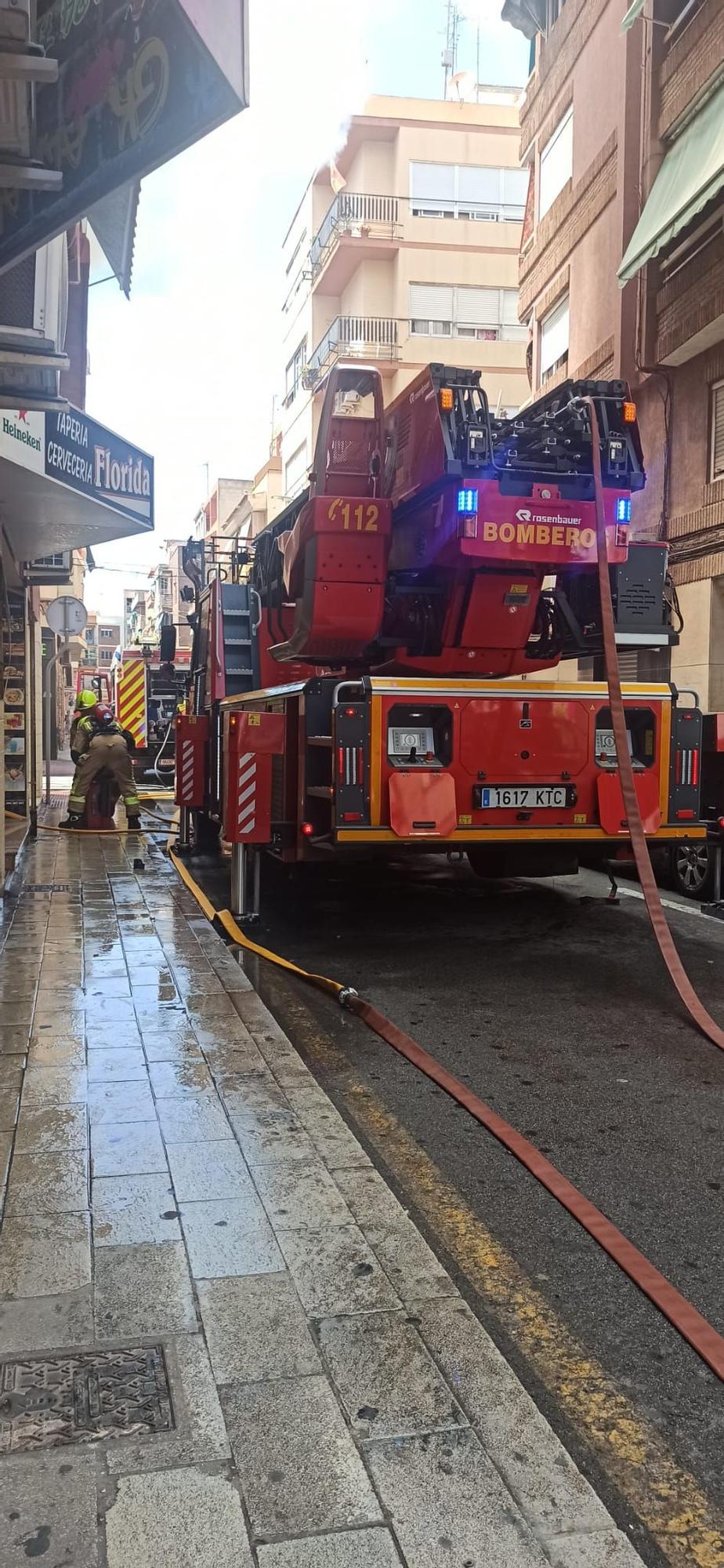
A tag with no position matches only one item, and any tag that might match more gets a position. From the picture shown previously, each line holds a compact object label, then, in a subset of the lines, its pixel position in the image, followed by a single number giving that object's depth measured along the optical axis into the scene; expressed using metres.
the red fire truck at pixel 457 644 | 6.57
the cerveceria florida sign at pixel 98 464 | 8.39
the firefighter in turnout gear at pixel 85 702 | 13.87
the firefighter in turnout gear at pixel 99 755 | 13.16
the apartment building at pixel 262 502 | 44.06
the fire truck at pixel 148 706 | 23.12
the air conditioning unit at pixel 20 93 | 3.30
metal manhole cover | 2.23
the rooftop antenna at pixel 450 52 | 34.09
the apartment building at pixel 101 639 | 112.25
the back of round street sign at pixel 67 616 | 14.16
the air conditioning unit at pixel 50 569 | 13.45
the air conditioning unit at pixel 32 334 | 4.95
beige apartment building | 31.33
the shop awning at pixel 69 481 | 7.79
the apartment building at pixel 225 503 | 61.81
